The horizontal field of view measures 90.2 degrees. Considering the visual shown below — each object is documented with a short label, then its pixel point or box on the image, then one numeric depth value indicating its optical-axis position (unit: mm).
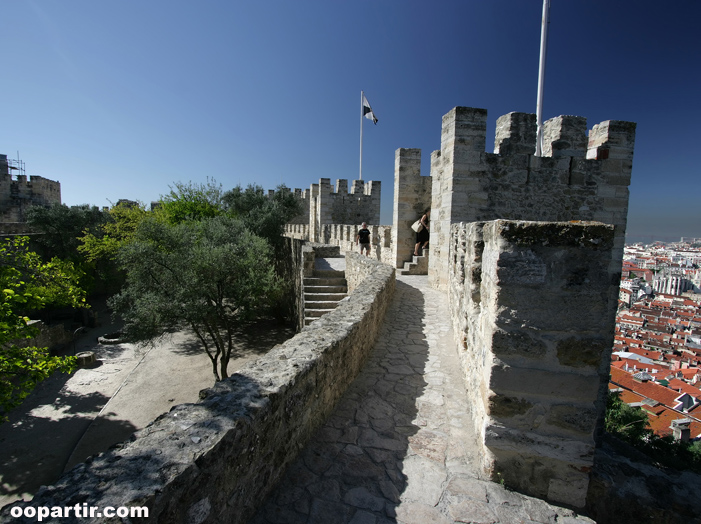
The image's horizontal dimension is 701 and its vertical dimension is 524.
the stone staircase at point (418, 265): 11030
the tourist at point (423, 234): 10828
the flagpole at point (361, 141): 19897
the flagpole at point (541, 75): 7879
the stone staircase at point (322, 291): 10117
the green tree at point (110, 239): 19016
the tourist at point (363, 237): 12984
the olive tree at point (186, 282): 10312
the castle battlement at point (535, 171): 7363
